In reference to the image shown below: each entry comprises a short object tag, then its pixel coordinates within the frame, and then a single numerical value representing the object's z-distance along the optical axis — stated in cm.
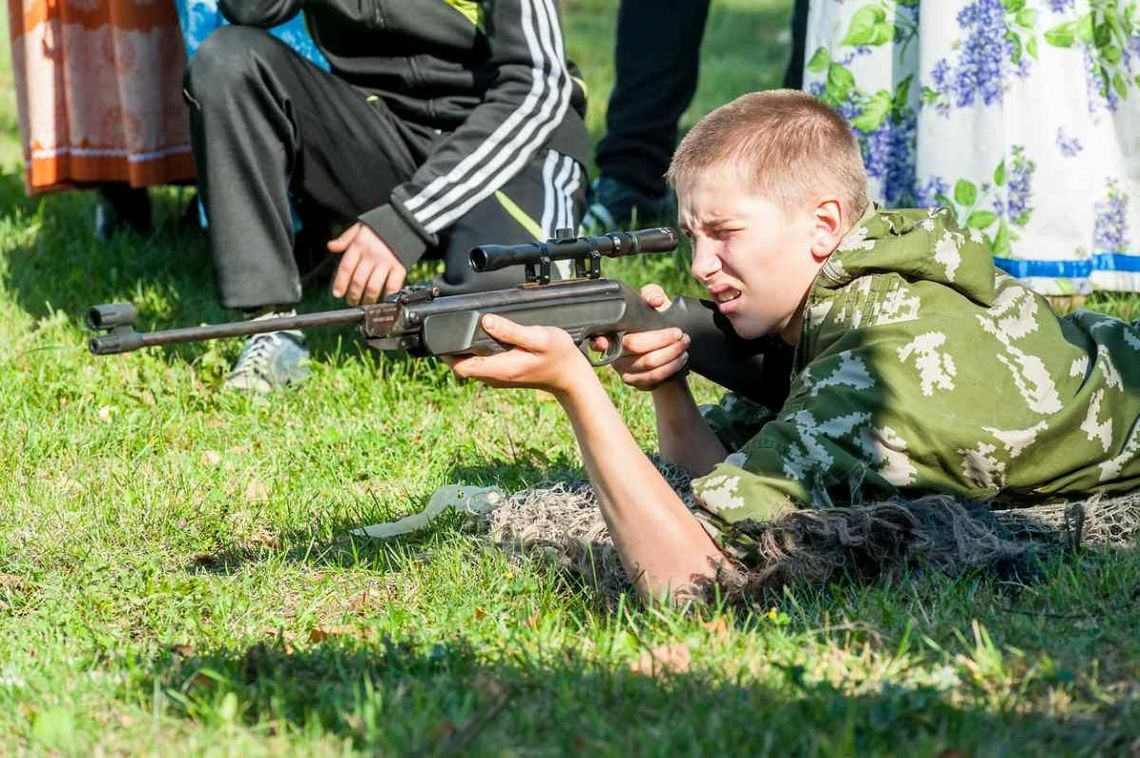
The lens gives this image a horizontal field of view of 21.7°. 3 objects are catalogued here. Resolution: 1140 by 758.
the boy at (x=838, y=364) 592
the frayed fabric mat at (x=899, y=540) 593
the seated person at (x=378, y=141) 922
